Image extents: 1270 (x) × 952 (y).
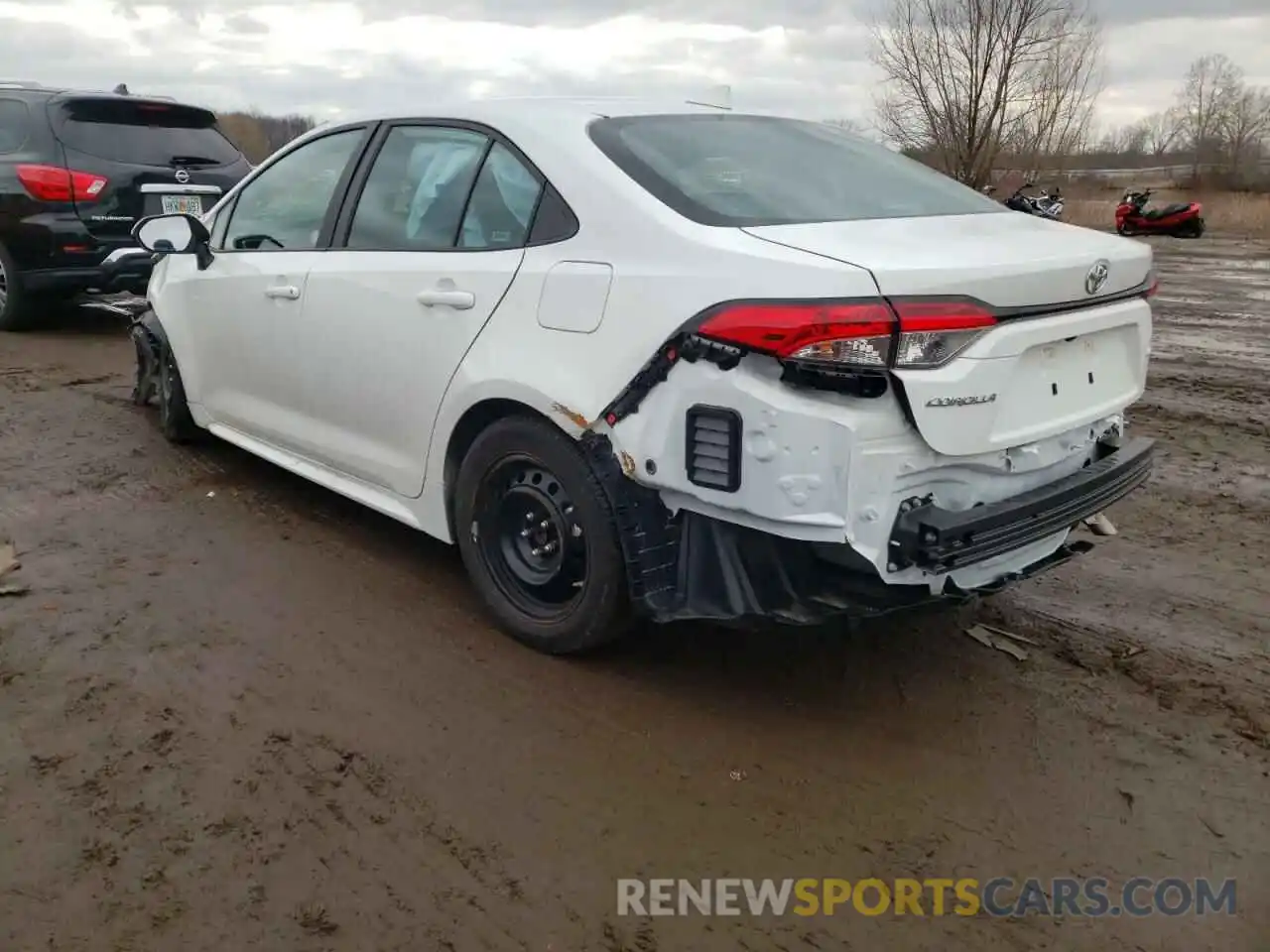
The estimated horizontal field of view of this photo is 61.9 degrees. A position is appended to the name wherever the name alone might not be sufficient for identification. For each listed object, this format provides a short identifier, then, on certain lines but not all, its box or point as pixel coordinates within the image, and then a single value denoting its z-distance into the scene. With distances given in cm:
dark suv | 766
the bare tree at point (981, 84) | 2819
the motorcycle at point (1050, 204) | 1891
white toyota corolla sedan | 259
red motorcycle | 2342
